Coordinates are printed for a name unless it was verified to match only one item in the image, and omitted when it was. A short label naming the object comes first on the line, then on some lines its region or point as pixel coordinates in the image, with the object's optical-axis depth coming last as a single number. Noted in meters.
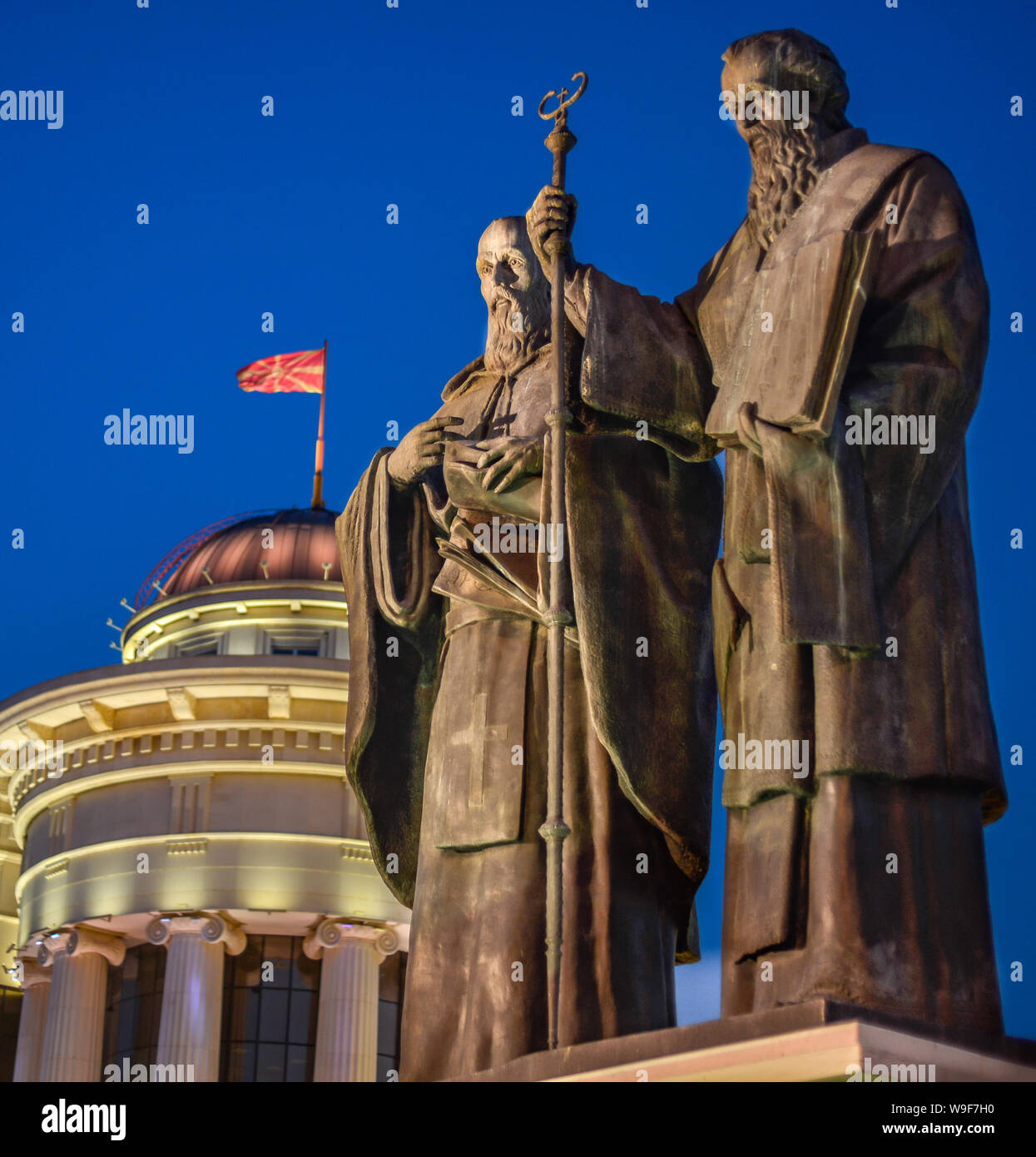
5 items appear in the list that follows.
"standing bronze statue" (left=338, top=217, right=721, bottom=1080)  8.42
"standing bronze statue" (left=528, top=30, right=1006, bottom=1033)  6.82
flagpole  46.47
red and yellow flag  43.31
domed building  35.38
